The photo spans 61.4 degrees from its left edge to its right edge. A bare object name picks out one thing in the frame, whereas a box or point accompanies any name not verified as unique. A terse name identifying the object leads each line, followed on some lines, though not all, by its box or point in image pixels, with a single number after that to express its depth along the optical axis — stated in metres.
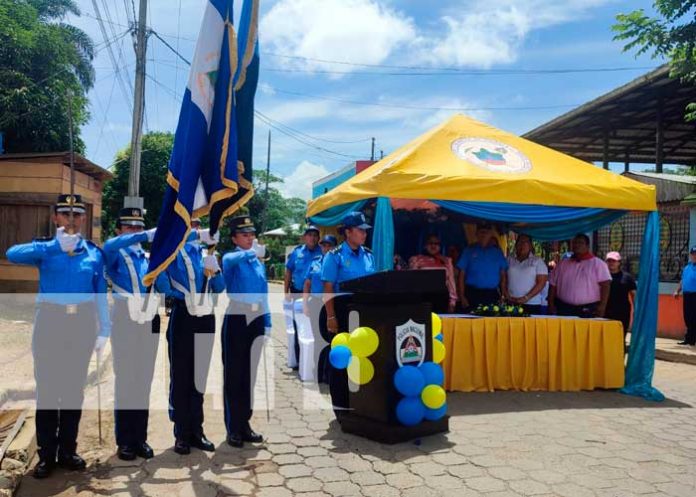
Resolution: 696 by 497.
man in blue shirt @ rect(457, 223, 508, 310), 7.39
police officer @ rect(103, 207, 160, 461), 4.20
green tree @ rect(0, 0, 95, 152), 16.22
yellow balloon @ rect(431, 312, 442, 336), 5.16
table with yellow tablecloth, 6.37
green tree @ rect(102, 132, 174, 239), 24.31
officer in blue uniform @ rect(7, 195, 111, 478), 3.85
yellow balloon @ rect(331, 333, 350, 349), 4.83
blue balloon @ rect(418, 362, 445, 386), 4.75
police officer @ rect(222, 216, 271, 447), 4.54
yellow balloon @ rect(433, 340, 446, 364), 5.09
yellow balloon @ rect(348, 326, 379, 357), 4.70
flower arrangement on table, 6.58
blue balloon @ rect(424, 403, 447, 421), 4.77
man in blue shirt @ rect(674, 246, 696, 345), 9.66
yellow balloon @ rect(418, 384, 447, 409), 4.68
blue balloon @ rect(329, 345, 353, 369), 4.64
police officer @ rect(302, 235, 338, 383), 6.67
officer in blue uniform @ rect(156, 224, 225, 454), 4.27
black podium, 4.61
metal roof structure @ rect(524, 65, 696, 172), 12.94
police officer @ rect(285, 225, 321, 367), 7.76
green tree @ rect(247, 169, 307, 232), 41.03
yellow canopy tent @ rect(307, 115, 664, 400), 6.21
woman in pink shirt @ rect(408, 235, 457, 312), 7.75
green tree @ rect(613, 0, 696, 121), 8.82
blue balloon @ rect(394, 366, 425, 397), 4.59
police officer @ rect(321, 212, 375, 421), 5.30
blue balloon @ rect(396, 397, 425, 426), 4.59
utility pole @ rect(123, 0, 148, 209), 13.70
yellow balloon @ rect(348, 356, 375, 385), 4.79
